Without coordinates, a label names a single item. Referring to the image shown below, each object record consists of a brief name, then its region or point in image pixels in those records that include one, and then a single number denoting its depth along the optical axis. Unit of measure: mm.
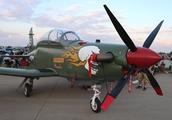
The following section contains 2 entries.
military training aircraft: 4554
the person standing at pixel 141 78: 8695
